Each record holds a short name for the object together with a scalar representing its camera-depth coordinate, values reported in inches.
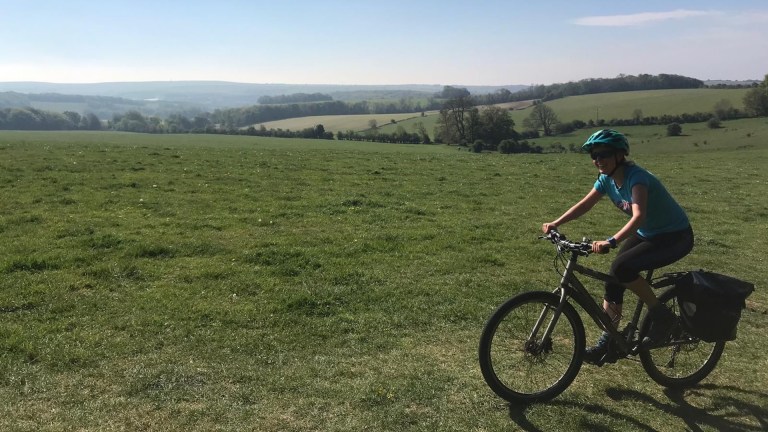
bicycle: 185.6
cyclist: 183.6
